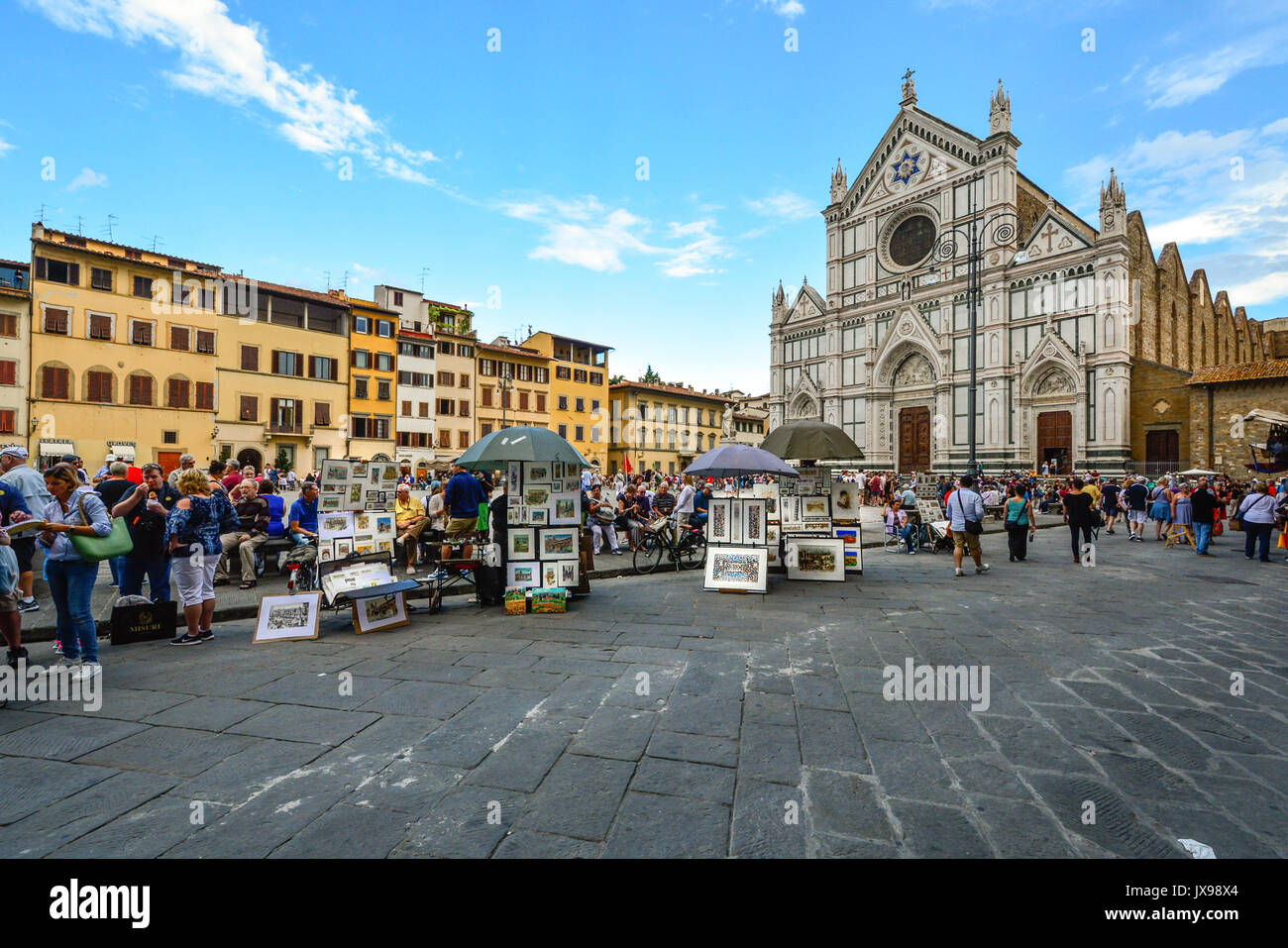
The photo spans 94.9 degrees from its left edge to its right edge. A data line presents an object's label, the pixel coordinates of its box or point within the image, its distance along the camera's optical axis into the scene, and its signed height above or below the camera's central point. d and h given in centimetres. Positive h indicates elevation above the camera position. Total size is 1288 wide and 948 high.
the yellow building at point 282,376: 2906 +514
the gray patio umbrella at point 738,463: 840 +18
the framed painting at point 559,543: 775 -90
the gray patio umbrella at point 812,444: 966 +53
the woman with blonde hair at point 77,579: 463 -82
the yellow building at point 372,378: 3319 +558
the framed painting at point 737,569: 848 -136
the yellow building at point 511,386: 3934 +610
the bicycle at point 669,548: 1096 -142
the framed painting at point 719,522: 884 -71
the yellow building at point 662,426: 4738 +417
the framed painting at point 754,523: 869 -71
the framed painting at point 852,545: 998 -119
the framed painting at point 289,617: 584 -142
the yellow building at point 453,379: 3728 +614
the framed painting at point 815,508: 1022 -58
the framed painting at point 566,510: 784 -46
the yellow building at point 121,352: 2442 +553
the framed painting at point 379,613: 622 -149
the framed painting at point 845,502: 1014 -47
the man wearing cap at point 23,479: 557 -3
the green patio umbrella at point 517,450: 695 +32
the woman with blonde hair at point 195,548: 574 -71
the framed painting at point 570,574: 780 -130
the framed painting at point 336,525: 655 -55
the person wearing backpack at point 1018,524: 1199 -100
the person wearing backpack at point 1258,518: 1195 -89
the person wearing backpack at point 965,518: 991 -75
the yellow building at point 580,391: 4322 +634
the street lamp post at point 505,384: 3601 +583
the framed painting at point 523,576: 759 -129
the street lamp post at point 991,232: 3181 +1339
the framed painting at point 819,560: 961 -139
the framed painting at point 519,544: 766 -89
